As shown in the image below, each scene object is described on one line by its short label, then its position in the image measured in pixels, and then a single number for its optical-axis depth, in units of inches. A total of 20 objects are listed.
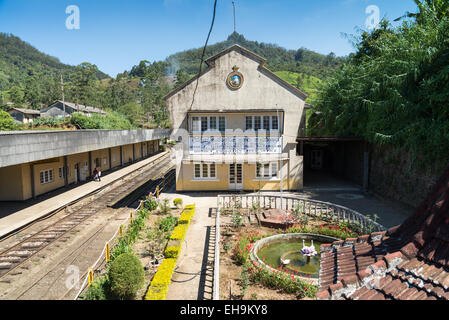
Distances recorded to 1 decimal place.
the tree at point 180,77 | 3588.1
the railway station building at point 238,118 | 885.2
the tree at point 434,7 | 695.1
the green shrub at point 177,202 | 764.7
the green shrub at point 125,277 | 354.9
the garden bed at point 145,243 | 375.6
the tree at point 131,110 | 2916.3
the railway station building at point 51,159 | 576.1
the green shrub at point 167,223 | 599.4
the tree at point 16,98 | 3052.2
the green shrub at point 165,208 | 725.3
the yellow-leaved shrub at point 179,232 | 525.0
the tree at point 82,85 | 2657.5
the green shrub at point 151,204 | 746.8
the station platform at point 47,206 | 617.3
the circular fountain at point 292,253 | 430.9
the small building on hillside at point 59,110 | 2799.7
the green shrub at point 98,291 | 360.5
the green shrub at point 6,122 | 1346.0
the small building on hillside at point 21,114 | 2611.5
